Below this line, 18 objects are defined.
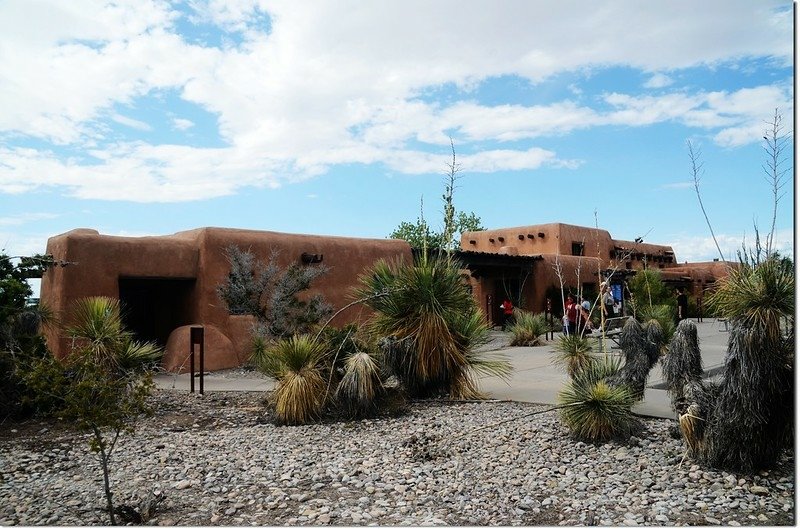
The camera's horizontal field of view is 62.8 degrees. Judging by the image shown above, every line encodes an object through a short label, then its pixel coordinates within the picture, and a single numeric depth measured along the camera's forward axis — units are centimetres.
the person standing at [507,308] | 2255
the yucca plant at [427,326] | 844
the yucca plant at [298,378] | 760
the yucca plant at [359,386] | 764
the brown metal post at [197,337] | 971
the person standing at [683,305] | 2592
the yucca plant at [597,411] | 596
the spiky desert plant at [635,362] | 661
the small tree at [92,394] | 490
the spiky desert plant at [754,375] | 473
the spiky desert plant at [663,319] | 741
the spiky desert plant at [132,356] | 924
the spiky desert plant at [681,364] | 539
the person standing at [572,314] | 1762
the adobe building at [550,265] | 2481
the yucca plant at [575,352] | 714
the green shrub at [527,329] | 1703
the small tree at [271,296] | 1296
